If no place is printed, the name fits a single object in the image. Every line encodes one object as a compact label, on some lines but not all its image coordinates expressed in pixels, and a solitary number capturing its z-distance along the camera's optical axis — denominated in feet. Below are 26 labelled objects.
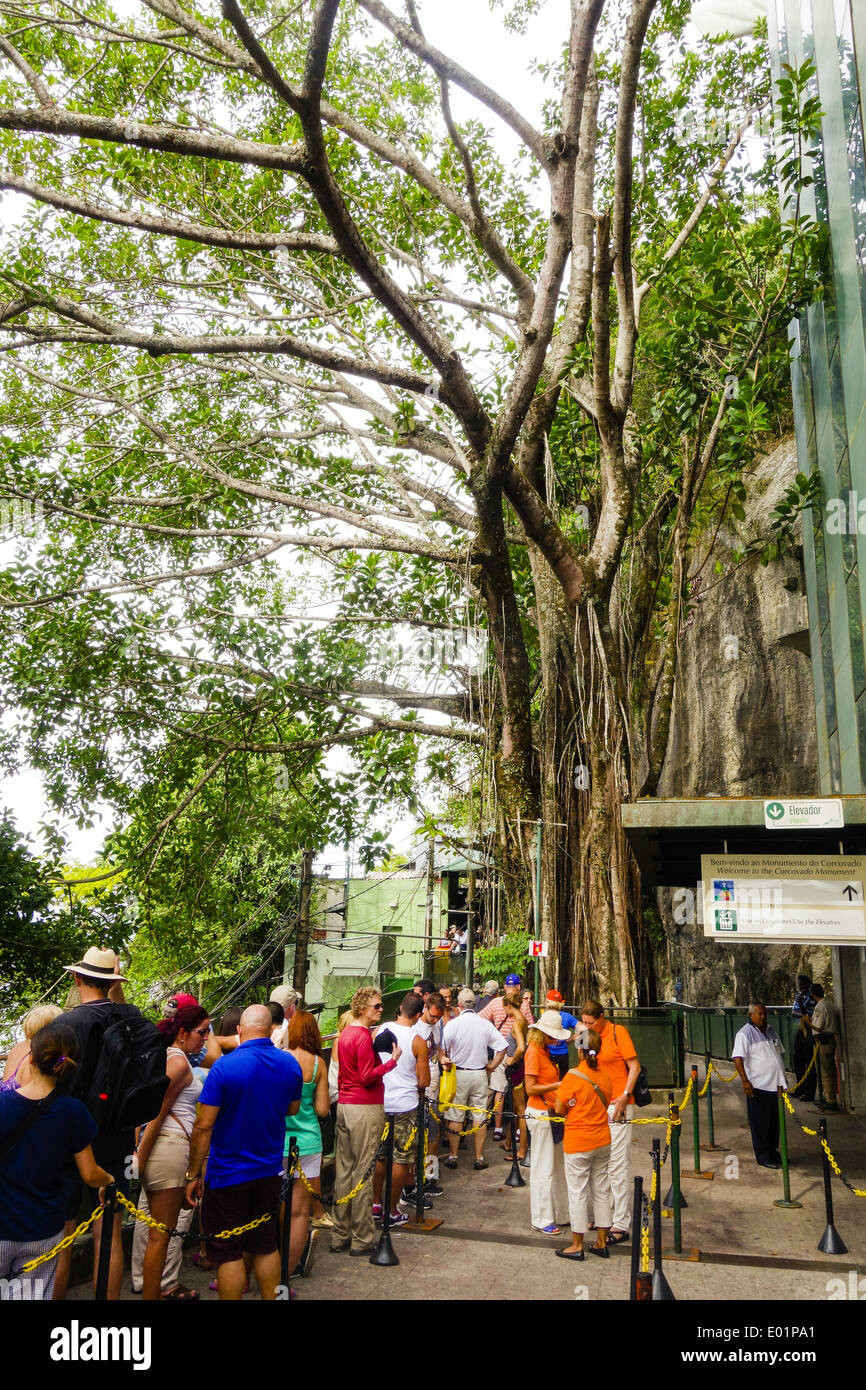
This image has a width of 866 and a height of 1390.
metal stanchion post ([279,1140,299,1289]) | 16.35
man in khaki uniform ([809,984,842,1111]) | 37.37
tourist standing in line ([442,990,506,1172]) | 26.55
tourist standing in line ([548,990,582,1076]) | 24.90
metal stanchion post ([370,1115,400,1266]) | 18.57
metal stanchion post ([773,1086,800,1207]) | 23.67
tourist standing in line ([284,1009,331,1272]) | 18.17
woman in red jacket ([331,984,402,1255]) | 19.43
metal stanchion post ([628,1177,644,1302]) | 15.76
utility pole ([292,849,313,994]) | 65.77
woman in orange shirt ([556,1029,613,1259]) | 19.62
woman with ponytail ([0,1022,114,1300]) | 12.14
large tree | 31.86
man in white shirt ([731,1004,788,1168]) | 26.27
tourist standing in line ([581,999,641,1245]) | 20.40
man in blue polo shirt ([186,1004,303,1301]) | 14.65
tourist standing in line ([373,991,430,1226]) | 21.45
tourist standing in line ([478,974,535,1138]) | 30.22
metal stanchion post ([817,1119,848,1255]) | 19.98
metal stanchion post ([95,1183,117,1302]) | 12.29
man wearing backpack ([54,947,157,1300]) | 14.57
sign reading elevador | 22.67
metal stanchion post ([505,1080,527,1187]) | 25.45
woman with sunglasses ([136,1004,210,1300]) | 15.57
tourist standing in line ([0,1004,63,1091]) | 14.29
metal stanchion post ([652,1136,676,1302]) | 16.03
